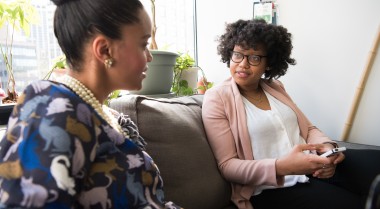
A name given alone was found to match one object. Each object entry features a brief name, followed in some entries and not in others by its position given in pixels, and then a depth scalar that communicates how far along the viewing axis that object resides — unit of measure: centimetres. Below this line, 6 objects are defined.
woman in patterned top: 44
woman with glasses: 98
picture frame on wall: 182
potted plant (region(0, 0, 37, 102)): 107
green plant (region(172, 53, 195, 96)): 156
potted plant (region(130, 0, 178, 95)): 129
